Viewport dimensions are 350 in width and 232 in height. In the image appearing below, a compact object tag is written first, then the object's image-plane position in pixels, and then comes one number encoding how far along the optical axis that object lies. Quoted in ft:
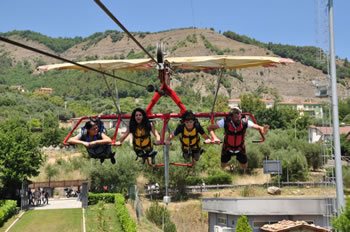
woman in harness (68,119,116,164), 33.50
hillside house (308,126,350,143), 246.29
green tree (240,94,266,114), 293.10
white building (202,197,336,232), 92.17
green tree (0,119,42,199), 119.34
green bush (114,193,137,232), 81.58
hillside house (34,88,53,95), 472.77
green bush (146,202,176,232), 118.68
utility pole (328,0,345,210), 67.62
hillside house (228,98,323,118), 475.19
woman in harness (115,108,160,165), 34.99
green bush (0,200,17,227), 98.99
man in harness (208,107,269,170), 33.19
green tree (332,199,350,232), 61.77
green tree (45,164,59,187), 178.29
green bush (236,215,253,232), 88.07
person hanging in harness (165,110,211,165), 34.86
